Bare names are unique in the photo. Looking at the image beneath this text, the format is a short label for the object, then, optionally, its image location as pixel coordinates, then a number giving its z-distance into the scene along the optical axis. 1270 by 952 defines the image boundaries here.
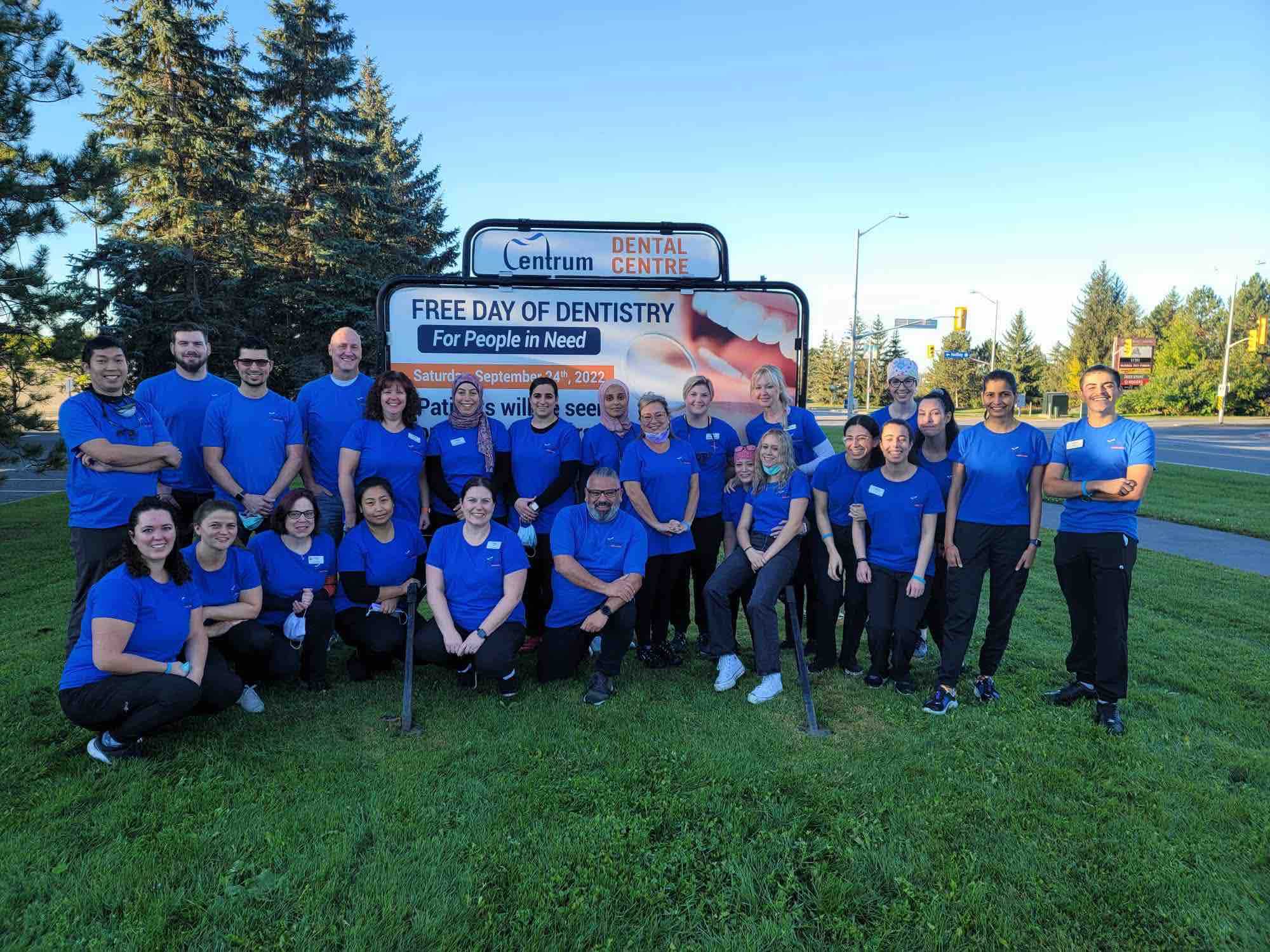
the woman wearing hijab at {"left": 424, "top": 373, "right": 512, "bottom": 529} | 4.84
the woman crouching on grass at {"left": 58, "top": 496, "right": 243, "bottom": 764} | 3.41
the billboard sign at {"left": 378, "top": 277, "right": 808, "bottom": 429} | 5.35
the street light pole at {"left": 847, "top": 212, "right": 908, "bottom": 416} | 27.27
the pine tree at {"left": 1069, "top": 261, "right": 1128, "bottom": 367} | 64.31
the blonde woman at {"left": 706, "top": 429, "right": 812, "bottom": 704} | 4.59
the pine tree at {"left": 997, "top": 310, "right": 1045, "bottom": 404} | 64.00
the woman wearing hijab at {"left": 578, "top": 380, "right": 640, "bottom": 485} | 5.03
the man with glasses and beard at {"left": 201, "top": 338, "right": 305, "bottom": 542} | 4.49
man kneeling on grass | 4.54
